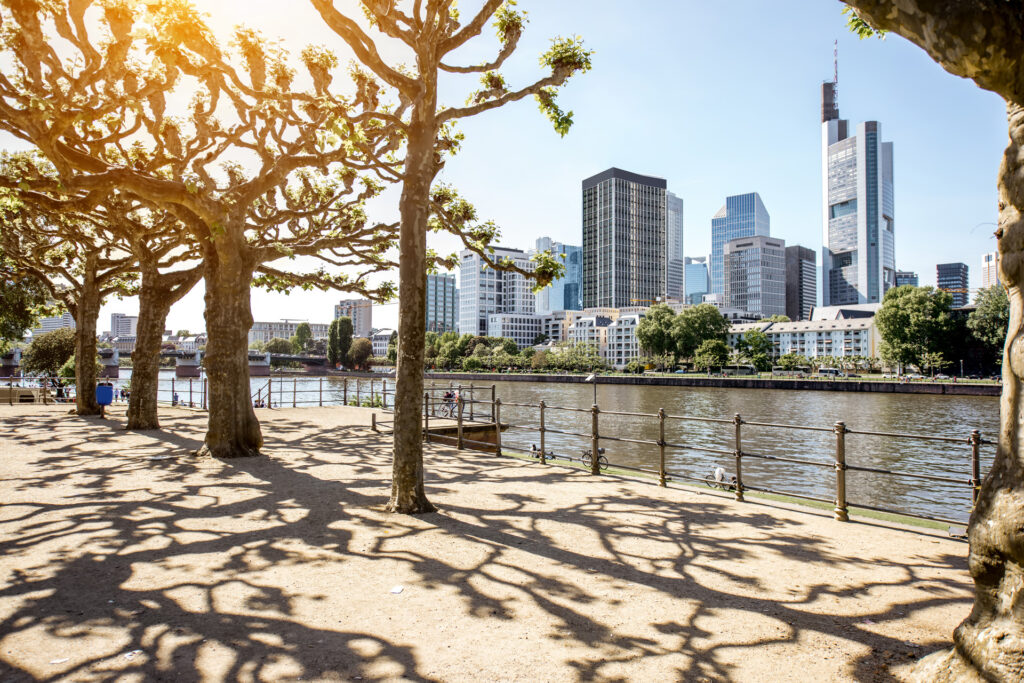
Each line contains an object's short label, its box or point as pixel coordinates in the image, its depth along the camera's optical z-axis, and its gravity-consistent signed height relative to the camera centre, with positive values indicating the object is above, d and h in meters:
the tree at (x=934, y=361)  78.31 -1.45
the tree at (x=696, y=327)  118.00 +4.98
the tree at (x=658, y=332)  121.50 +4.09
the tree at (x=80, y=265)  17.73 +2.97
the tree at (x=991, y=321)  73.56 +3.92
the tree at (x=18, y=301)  19.30 +1.87
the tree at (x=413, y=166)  7.40 +2.47
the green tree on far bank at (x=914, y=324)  80.38 +3.84
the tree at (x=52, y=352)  40.88 +0.07
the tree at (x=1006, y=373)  3.04 -0.13
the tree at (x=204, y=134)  9.61 +4.30
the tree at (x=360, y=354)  142.00 -0.49
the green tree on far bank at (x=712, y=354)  108.50 -0.57
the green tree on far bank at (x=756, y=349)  117.25 +0.41
